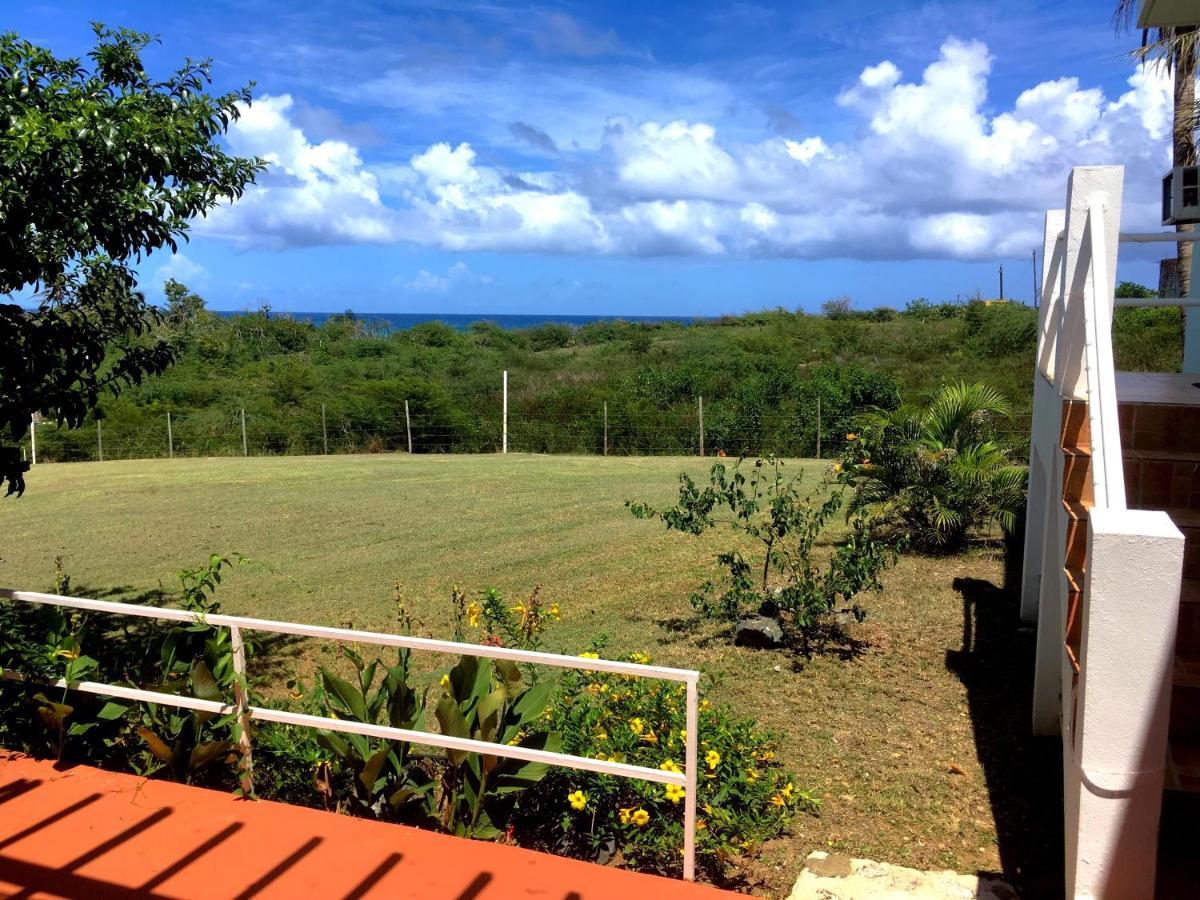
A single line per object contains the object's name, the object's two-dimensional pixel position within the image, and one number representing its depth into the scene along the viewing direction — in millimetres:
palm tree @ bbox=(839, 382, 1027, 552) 8742
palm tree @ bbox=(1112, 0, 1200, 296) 13367
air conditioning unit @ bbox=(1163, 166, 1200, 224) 5926
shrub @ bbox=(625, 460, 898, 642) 6266
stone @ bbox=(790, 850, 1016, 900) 3381
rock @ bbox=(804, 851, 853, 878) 3568
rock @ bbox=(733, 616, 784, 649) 6434
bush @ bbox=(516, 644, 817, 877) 3580
